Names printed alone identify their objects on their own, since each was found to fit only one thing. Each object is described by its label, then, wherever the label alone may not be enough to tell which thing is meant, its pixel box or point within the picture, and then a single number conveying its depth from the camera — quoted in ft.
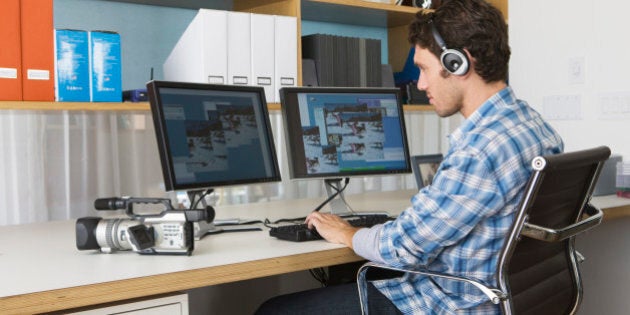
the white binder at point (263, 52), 9.07
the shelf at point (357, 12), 10.19
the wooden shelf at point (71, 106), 7.29
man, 4.70
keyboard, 5.98
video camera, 5.26
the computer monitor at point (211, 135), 6.14
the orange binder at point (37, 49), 7.27
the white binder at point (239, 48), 8.85
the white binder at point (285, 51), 9.30
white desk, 4.37
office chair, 4.53
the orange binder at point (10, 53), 7.12
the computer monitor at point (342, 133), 7.33
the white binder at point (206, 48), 8.61
